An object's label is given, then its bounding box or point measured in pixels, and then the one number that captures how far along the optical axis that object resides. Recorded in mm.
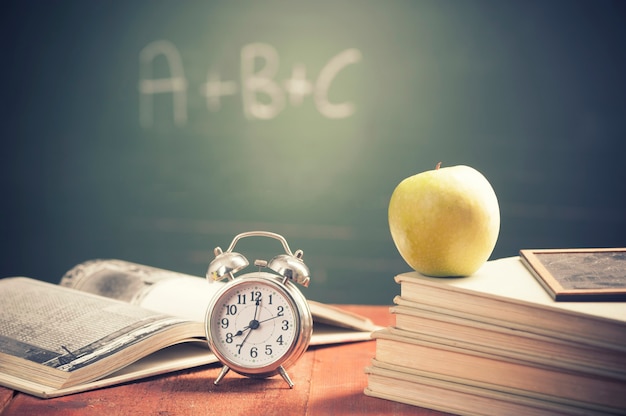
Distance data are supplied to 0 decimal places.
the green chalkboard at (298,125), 2633
